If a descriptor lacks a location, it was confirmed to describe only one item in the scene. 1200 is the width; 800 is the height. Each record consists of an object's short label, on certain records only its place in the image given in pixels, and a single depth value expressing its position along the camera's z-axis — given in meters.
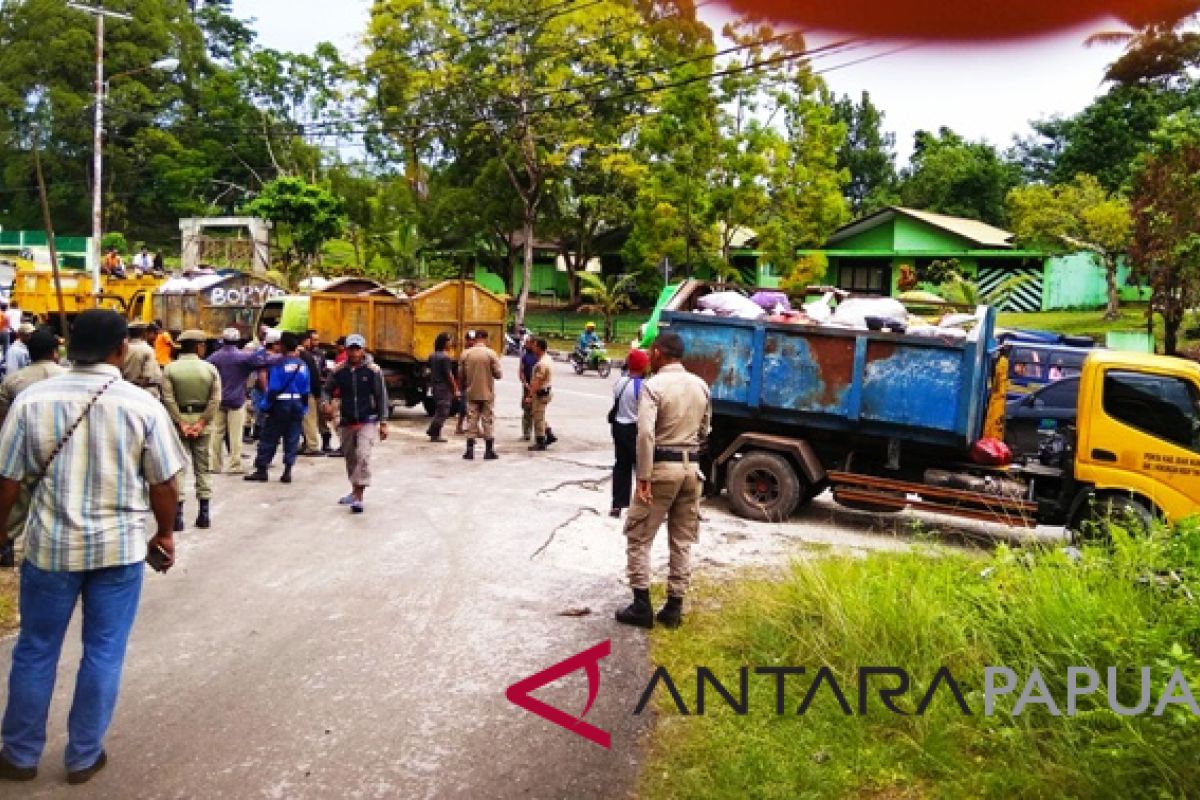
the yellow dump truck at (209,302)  17.61
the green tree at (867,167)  44.09
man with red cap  8.84
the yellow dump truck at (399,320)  14.57
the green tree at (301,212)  32.03
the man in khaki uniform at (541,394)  12.48
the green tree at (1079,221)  25.52
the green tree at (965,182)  38.03
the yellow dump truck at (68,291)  20.16
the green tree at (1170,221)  17.20
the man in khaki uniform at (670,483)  5.75
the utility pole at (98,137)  21.67
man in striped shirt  3.68
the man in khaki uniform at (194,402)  8.29
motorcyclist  24.38
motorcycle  24.39
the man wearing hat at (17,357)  9.92
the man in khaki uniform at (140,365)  9.77
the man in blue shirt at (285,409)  10.06
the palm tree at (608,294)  30.11
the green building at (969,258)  29.78
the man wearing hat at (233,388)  10.18
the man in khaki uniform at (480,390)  11.92
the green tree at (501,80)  28.45
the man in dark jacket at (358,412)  8.77
